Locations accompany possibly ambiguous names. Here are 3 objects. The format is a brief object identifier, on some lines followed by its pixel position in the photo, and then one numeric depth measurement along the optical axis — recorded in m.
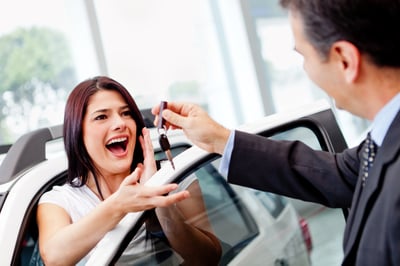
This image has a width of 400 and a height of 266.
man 0.92
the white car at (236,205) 1.57
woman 1.72
